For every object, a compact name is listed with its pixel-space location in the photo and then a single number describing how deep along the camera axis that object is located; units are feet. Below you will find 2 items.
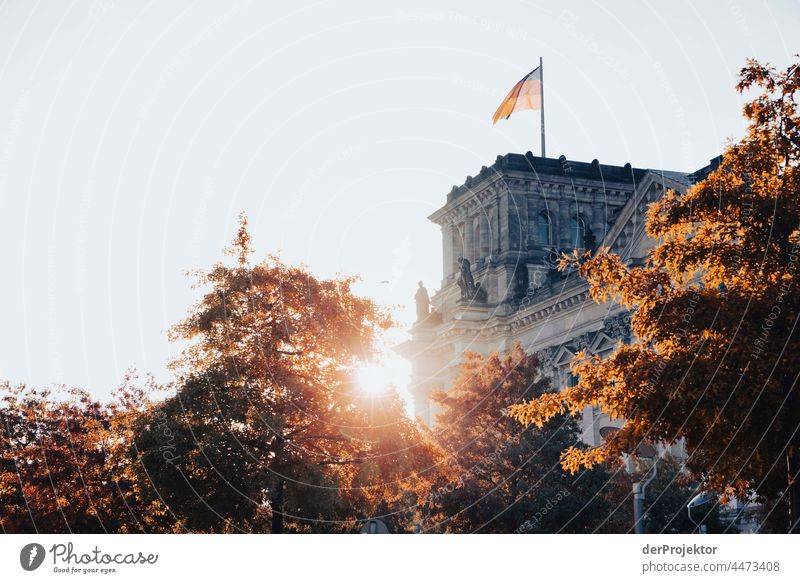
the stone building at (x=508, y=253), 258.78
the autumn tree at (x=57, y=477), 134.82
